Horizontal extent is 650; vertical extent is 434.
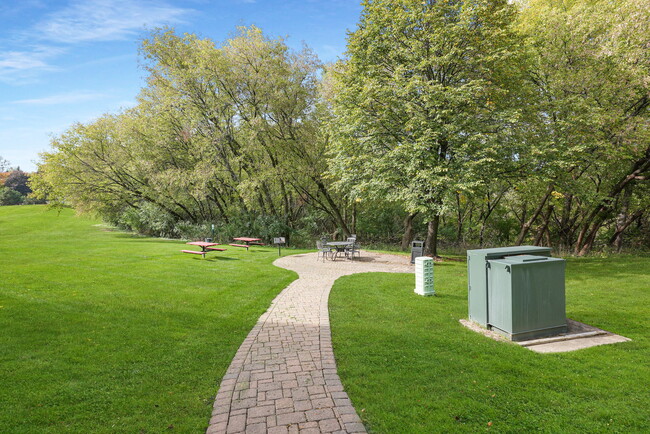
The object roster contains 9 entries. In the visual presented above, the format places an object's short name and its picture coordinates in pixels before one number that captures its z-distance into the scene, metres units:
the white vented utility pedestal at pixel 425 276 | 8.64
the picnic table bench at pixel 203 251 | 14.76
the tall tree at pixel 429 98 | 12.68
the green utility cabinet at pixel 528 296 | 5.54
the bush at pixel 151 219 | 27.94
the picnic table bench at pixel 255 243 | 21.53
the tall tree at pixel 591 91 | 13.59
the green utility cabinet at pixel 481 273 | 6.13
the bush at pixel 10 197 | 61.25
